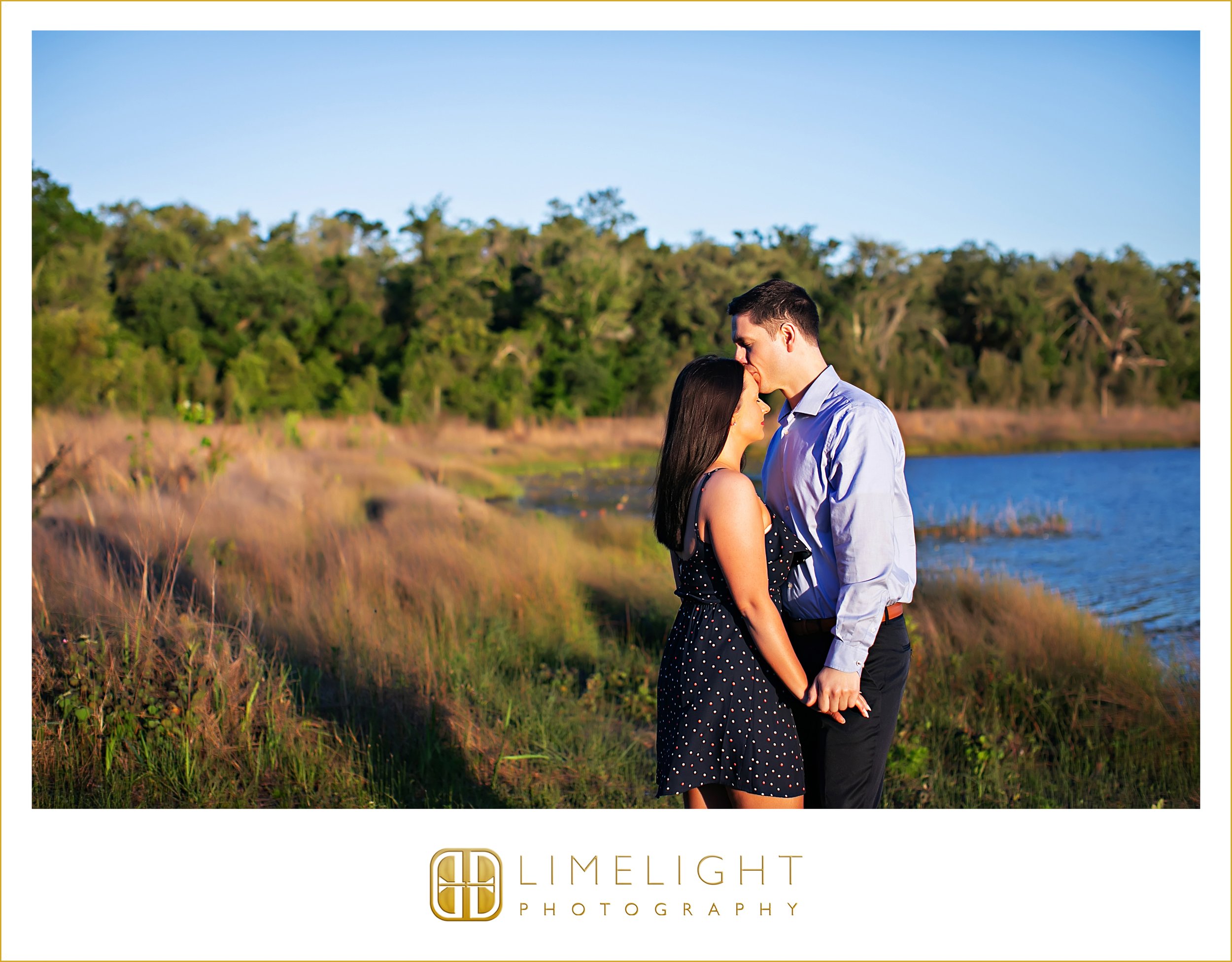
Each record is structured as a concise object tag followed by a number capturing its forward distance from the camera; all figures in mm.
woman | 2332
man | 2369
